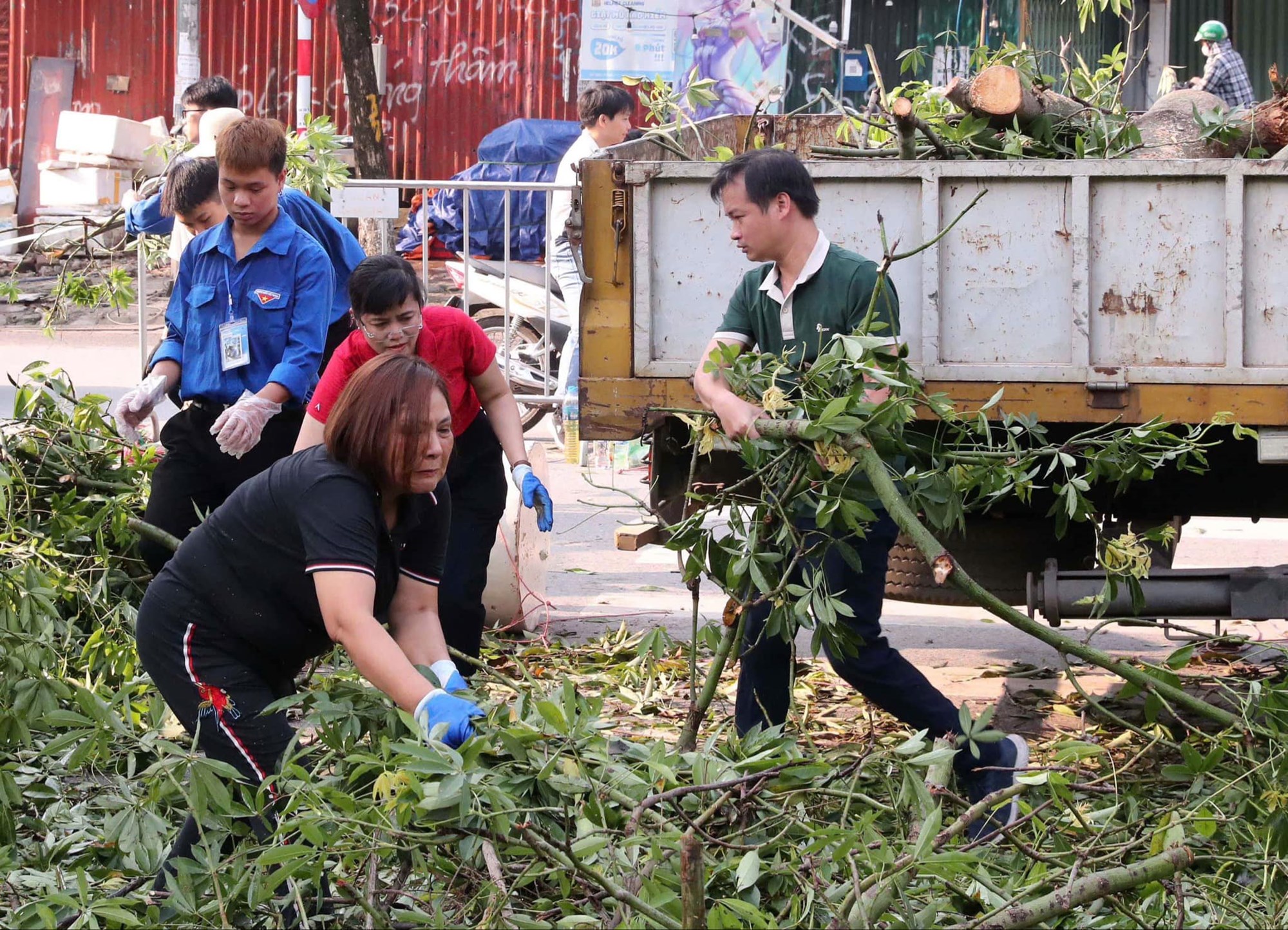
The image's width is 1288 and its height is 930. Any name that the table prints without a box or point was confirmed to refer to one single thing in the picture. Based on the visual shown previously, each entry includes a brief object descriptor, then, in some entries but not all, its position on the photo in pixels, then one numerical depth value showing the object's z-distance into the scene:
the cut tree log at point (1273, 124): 9.02
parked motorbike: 18.67
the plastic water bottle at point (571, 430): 14.90
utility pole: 31.31
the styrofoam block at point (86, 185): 29.44
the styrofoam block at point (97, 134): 29.02
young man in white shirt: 15.63
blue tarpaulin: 22.31
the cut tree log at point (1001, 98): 9.11
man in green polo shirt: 7.35
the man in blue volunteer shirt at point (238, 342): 8.55
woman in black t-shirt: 5.34
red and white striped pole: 30.66
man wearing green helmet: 22.75
